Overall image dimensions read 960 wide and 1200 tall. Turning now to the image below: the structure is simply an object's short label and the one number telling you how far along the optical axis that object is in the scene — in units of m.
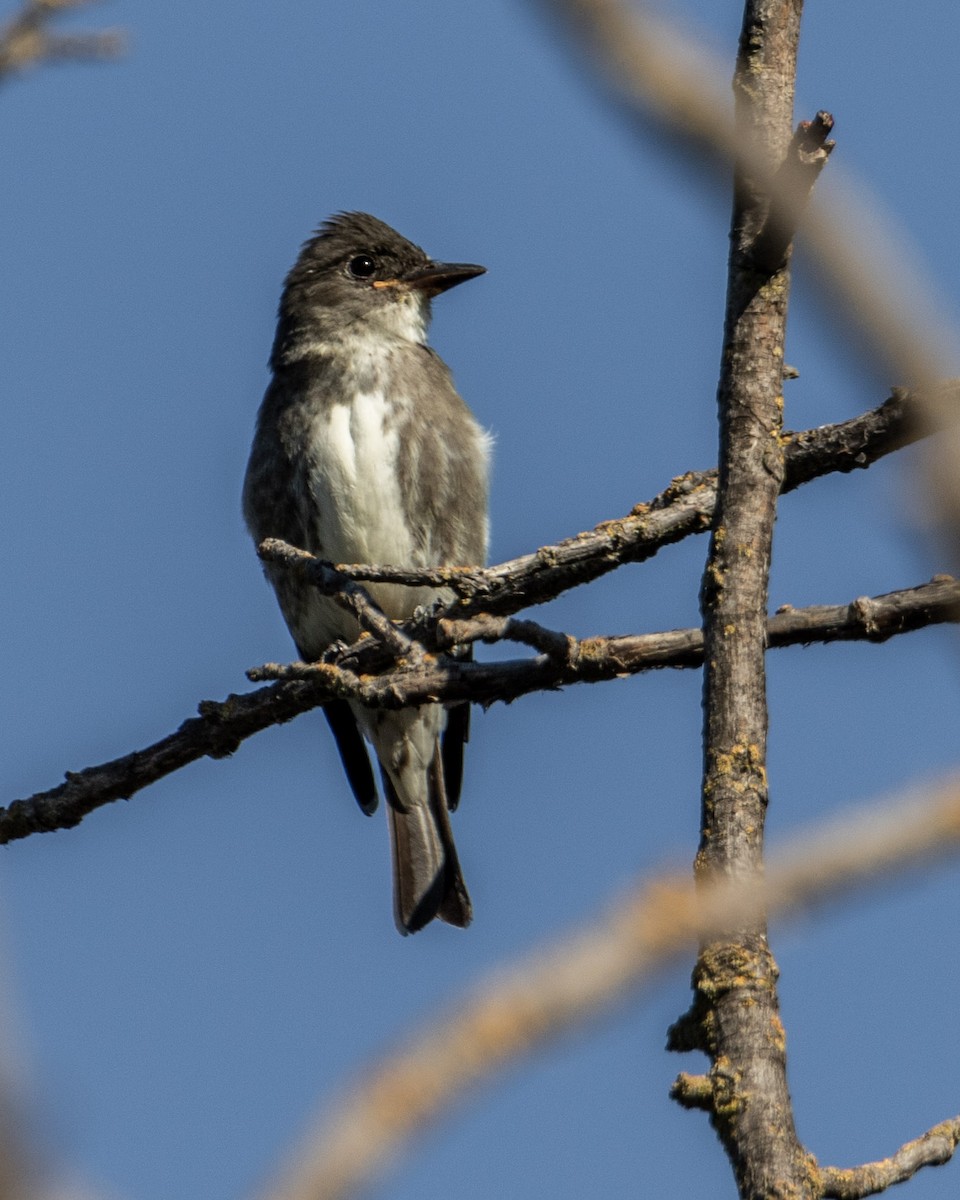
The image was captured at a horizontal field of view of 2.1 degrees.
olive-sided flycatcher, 5.93
